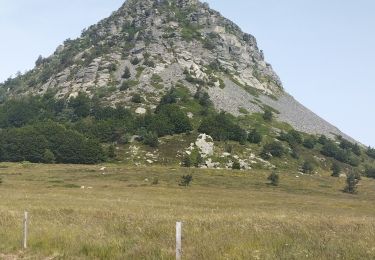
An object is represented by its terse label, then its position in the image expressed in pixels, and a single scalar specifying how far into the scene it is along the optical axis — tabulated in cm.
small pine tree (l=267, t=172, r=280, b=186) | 9731
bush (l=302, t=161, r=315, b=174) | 13550
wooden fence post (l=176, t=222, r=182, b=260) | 1407
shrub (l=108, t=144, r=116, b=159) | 13762
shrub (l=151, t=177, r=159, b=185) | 8901
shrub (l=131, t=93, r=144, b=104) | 18262
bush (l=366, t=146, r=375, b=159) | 18650
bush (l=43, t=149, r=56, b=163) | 13300
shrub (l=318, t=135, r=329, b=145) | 17545
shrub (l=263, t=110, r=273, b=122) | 18512
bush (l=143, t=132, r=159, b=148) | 14386
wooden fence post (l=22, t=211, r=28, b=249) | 1920
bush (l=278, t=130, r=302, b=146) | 16240
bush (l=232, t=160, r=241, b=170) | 13025
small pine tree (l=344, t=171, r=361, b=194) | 9388
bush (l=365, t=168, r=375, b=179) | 14262
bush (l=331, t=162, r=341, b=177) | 13350
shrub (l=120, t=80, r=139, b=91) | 19375
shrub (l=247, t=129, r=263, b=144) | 15625
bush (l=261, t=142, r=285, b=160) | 14573
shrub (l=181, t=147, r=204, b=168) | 12775
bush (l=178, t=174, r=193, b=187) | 8825
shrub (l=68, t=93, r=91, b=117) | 17725
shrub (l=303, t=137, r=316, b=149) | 16575
